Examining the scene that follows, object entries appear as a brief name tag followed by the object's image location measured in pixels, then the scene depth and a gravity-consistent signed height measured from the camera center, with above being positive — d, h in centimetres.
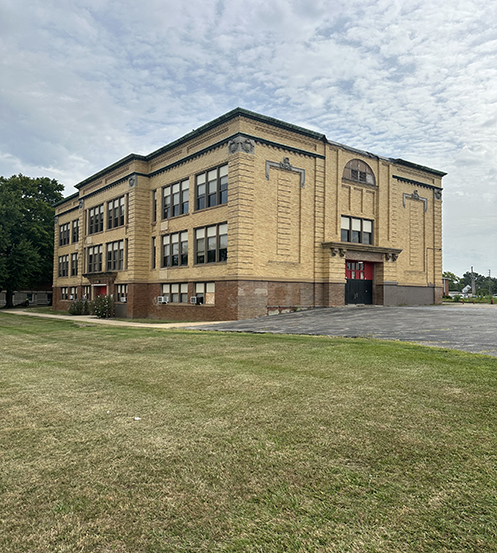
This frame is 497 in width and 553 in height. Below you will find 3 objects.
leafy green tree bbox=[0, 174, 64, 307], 4631 +674
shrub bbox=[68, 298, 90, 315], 3600 -203
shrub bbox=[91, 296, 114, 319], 3197 -174
